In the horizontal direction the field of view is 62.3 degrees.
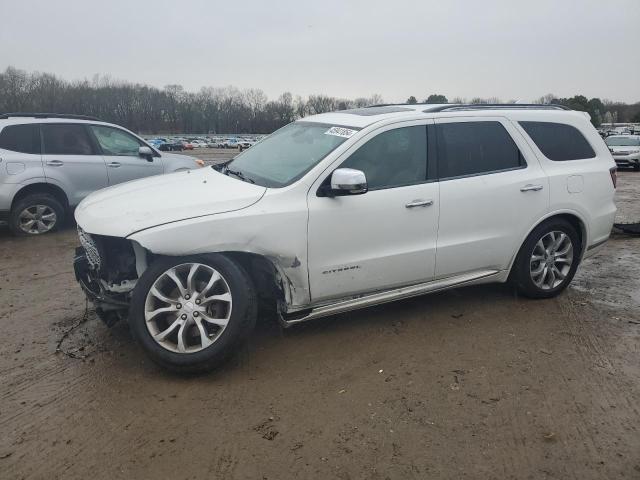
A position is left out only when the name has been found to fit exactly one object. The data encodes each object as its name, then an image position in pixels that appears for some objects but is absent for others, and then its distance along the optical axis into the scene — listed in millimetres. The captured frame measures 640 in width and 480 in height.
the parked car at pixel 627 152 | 21891
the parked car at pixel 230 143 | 79775
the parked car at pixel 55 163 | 7605
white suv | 3428
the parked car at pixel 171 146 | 63844
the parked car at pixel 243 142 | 74388
